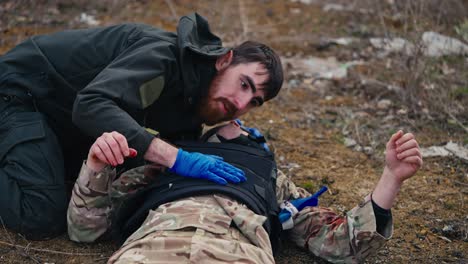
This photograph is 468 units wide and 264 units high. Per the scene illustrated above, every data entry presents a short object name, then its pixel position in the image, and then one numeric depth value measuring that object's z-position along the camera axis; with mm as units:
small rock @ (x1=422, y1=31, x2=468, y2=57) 4634
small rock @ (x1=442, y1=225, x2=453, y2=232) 2884
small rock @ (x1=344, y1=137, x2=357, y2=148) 3861
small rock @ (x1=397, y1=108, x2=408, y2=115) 4227
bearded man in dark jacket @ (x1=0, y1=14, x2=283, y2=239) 2420
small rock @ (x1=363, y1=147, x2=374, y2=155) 3736
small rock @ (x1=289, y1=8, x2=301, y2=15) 6746
